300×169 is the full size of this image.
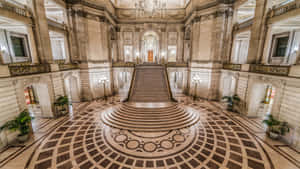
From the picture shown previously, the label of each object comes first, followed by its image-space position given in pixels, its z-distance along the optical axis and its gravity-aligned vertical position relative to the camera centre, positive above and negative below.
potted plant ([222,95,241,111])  11.11 -3.67
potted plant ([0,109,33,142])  6.83 -3.65
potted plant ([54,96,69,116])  10.34 -3.62
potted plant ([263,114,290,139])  7.01 -3.90
